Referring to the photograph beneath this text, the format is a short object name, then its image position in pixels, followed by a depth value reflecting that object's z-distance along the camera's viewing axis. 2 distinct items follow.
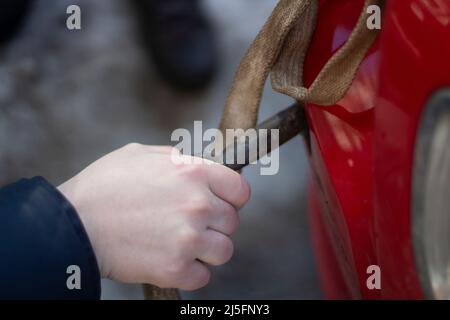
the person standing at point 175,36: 1.43
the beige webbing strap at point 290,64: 0.78
